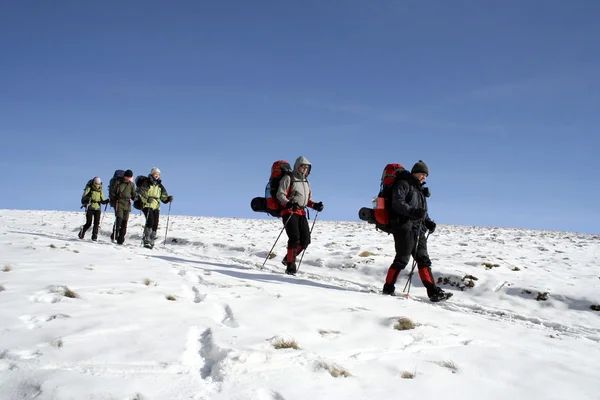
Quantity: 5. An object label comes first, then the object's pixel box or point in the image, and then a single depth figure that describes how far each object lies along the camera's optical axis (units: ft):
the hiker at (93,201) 49.34
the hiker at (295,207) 31.78
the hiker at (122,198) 45.55
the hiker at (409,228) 24.94
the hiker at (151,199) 43.57
